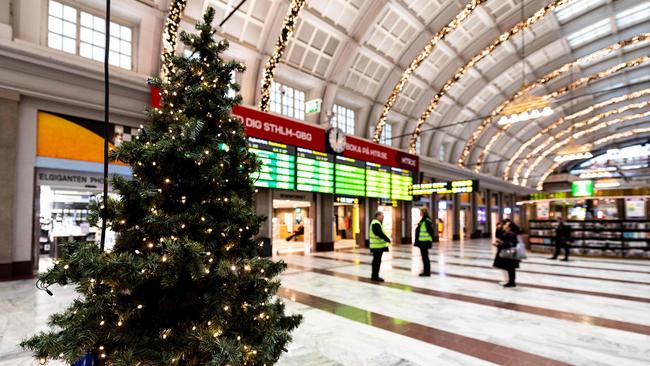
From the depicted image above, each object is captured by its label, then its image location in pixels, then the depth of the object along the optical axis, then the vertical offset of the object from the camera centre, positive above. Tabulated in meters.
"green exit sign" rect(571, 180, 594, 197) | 14.06 +0.55
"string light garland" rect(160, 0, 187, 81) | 9.03 +4.66
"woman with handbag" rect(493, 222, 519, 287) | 6.97 -1.05
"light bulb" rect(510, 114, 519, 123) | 10.80 +2.65
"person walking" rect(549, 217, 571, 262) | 11.70 -1.15
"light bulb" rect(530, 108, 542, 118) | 10.29 +2.66
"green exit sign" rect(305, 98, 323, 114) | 11.88 +3.34
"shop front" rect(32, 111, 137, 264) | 7.80 +1.04
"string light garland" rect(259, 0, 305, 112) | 10.68 +4.89
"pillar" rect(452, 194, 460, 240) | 21.38 -1.05
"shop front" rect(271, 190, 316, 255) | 13.12 -1.17
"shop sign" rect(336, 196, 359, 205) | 14.21 +0.08
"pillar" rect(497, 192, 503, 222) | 28.42 -0.07
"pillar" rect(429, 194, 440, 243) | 19.98 -0.46
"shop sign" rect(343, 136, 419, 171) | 13.38 +2.01
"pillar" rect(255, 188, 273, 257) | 11.81 -0.11
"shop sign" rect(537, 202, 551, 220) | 14.59 -0.33
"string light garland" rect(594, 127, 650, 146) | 30.37 +6.24
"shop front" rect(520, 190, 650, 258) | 12.43 -0.79
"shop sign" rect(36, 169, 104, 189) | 7.85 +0.54
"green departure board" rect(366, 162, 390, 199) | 14.07 +0.90
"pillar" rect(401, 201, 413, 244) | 17.94 -1.05
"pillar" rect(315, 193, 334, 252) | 14.02 -0.82
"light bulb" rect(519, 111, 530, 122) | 10.59 +2.66
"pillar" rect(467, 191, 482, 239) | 23.48 -1.09
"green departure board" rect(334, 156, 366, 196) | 12.78 +0.96
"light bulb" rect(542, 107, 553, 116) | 10.13 +2.68
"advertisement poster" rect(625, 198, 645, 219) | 12.42 -0.20
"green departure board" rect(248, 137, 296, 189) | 10.31 +1.19
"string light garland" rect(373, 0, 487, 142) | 13.05 +6.05
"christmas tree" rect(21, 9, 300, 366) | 2.16 -0.37
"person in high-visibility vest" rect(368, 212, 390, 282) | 7.58 -0.90
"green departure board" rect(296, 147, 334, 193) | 11.47 +1.07
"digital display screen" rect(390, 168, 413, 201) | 15.22 +0.84
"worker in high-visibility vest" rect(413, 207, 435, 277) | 8.41 -0.86
